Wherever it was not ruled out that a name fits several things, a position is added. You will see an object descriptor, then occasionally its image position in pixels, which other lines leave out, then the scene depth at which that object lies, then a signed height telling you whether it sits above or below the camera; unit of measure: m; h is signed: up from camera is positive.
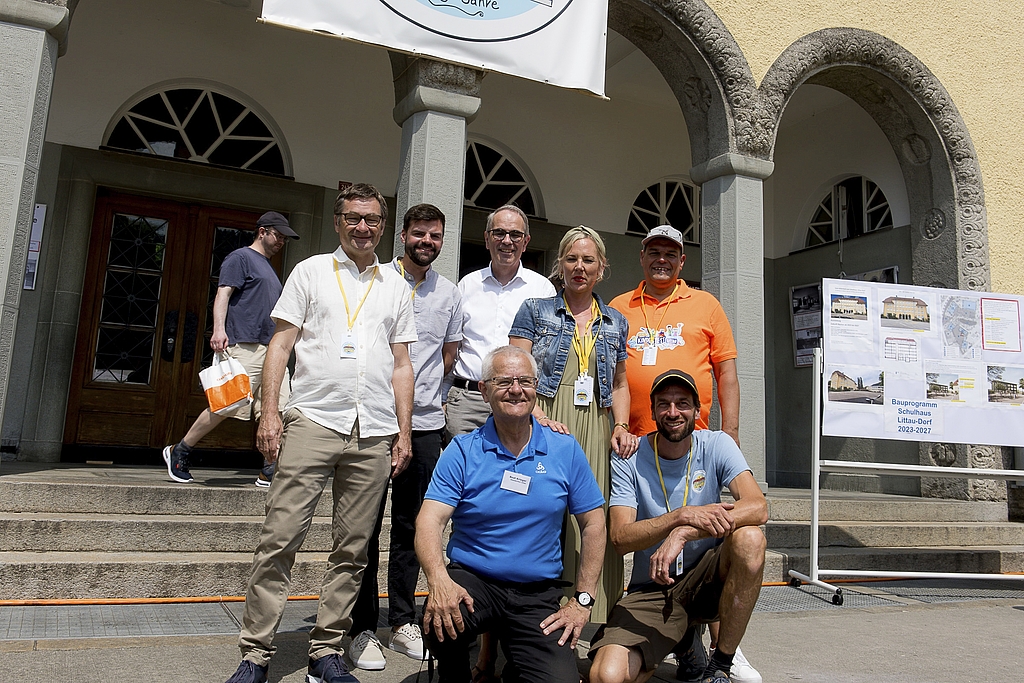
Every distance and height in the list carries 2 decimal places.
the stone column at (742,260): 6.33 +1.53
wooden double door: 7.01 +0.79
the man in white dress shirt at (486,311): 3.74 +0.59
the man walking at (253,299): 5.18 +0.79
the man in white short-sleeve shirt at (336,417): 2.93 +0.03
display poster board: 5.39 +0.64
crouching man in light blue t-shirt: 2.85 -0.35
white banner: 5.00 +2.66
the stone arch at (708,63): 6.57 +3.21
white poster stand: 5.07 -0.11
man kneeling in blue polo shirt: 2.64 -0.34
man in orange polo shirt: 3.61 +0.50
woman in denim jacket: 3.31 +0.35
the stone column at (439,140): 5.42 +2.00
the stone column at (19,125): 4.52 +1.63
